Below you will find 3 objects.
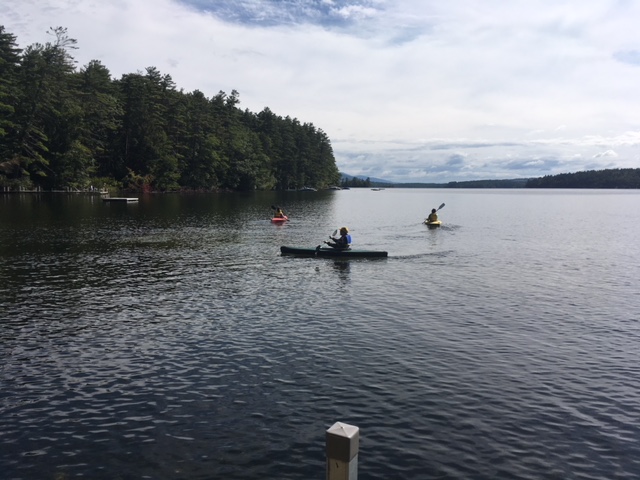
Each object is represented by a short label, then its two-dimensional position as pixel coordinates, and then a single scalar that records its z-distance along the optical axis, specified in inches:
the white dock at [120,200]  3534.2
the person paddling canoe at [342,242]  1501.0
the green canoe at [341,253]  1485.0
